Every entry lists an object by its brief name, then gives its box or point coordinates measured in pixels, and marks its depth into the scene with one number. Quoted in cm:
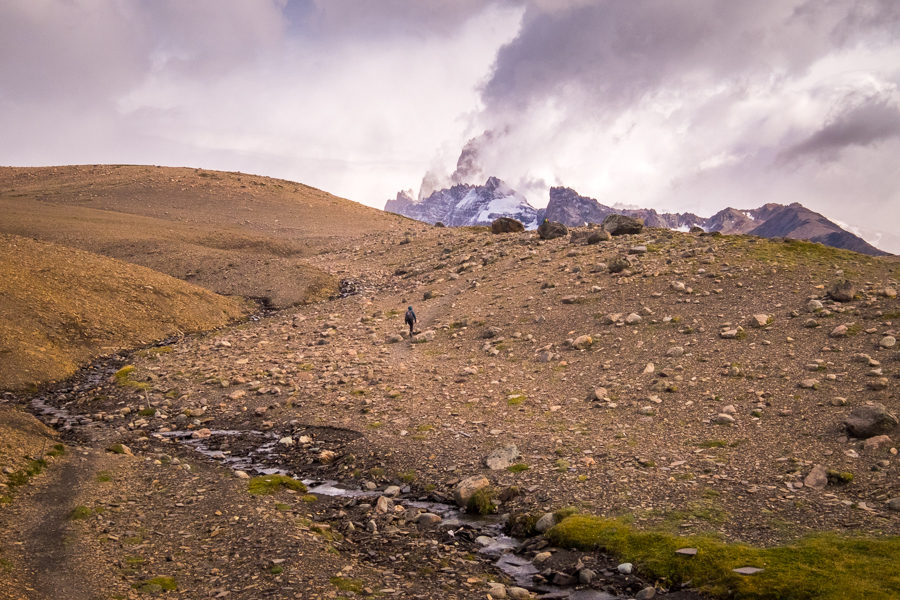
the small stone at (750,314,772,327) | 2596
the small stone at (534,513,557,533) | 1440
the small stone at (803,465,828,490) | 1466
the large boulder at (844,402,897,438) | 1630
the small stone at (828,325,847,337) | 2360
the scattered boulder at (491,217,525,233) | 5975
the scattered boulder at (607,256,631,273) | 3609
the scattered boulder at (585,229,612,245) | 4431
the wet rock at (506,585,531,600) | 1185
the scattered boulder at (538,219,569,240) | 5036
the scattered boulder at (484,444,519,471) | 1752
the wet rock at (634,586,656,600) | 1158
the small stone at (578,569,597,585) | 1240
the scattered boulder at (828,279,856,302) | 2683
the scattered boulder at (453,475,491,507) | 1608
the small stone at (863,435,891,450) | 1584
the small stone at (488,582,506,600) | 1186
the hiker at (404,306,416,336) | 3319
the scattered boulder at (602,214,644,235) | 4629
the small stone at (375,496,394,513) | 1563
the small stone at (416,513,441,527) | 1510
